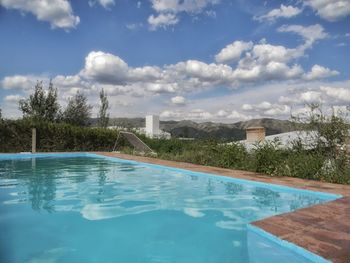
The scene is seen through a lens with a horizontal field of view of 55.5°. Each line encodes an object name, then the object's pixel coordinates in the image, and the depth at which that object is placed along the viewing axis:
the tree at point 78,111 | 27.14
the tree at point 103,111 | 28.84
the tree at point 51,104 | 24.42
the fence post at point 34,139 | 15.78
